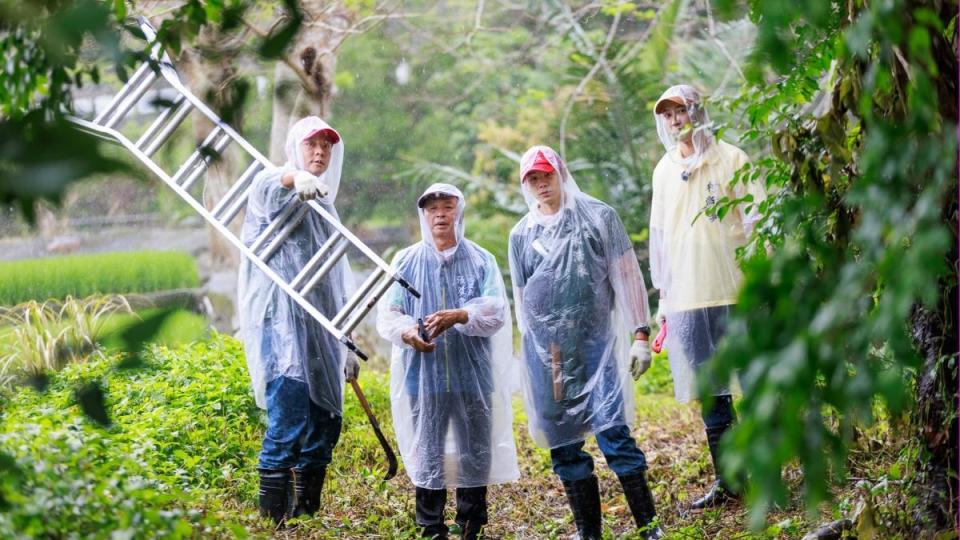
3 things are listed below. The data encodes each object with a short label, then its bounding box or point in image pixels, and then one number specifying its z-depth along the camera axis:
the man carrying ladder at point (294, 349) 7.54
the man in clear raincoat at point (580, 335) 7.12
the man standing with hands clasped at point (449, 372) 7.20
